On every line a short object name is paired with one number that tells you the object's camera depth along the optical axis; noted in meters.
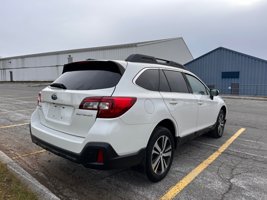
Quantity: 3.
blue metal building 23.36
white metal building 34.31
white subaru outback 2.91
